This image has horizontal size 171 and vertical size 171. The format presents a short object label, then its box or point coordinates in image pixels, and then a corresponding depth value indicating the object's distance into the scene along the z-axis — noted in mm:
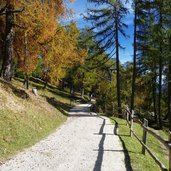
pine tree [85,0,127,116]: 17101
